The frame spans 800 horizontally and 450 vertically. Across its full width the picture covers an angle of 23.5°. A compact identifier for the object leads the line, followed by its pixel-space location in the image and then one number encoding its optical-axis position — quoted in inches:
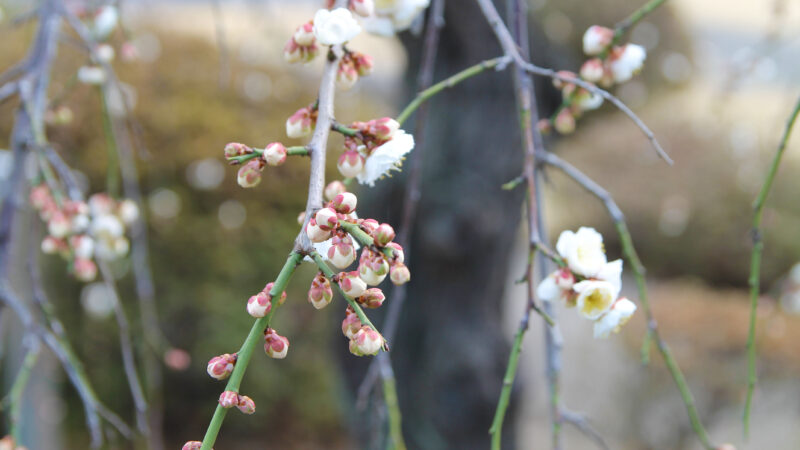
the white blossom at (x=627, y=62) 32.2
